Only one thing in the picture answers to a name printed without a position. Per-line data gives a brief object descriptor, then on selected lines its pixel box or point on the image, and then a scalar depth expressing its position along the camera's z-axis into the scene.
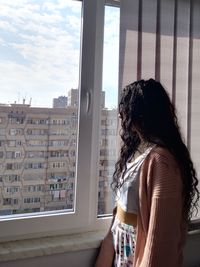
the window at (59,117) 1.61
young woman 1.22
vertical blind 1.75
